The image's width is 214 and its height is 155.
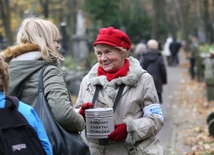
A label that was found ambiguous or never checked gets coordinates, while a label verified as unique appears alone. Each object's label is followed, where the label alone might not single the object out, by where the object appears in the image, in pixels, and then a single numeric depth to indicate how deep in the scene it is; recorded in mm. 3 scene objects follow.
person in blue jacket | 4506
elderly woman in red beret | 5835
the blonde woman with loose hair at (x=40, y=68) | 5357
